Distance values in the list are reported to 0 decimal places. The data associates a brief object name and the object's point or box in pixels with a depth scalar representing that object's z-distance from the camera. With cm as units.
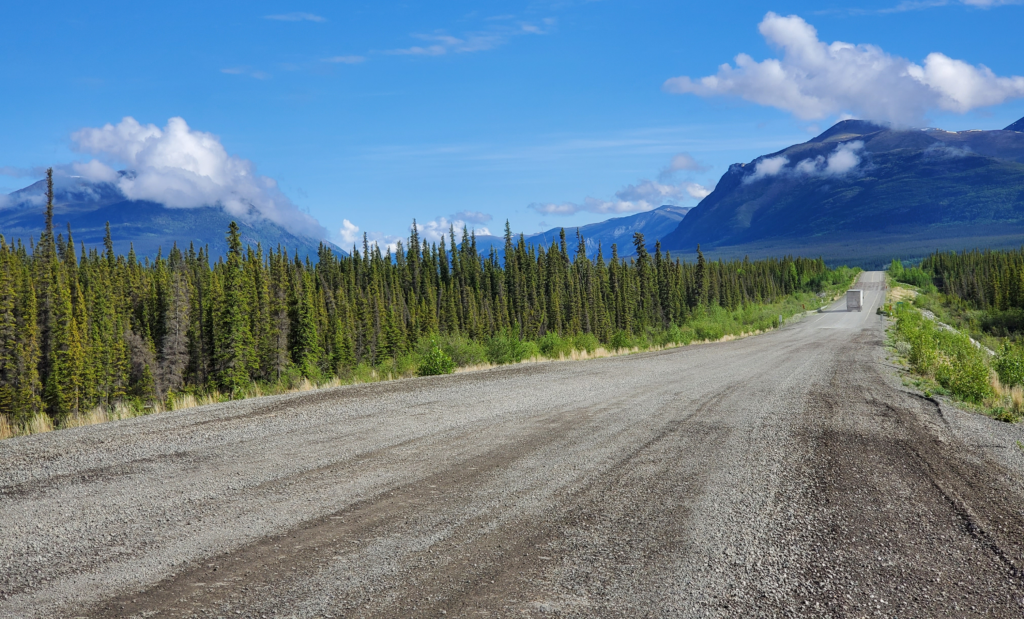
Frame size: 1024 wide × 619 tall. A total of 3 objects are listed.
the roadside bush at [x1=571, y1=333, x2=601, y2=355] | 3528
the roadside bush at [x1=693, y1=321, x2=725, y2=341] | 4616
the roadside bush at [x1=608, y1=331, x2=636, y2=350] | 3906
